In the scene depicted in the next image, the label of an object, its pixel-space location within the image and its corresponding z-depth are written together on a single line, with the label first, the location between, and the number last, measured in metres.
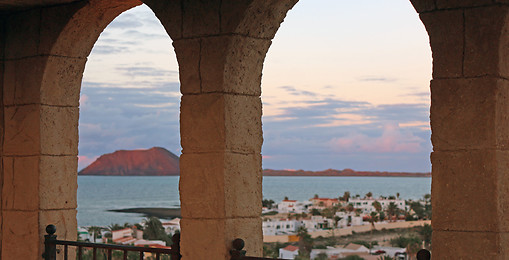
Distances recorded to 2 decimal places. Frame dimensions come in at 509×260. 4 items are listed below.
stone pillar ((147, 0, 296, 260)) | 5.28
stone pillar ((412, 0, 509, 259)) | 4.16
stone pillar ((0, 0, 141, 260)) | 6.75
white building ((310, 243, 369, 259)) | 33.75
